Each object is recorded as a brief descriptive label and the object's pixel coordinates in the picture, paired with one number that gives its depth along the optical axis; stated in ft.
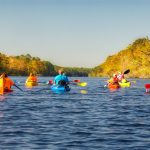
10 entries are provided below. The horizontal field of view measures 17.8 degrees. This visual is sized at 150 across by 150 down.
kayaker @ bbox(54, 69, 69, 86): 164.96
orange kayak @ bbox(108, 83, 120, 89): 212.64
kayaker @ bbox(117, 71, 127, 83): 250.70
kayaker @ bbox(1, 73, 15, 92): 153.85
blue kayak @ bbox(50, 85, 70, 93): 168.35
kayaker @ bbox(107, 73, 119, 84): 210.18
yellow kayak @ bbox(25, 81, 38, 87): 240.28
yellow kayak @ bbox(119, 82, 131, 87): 246.06
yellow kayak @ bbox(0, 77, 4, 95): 152.15
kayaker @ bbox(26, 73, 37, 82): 242.72
